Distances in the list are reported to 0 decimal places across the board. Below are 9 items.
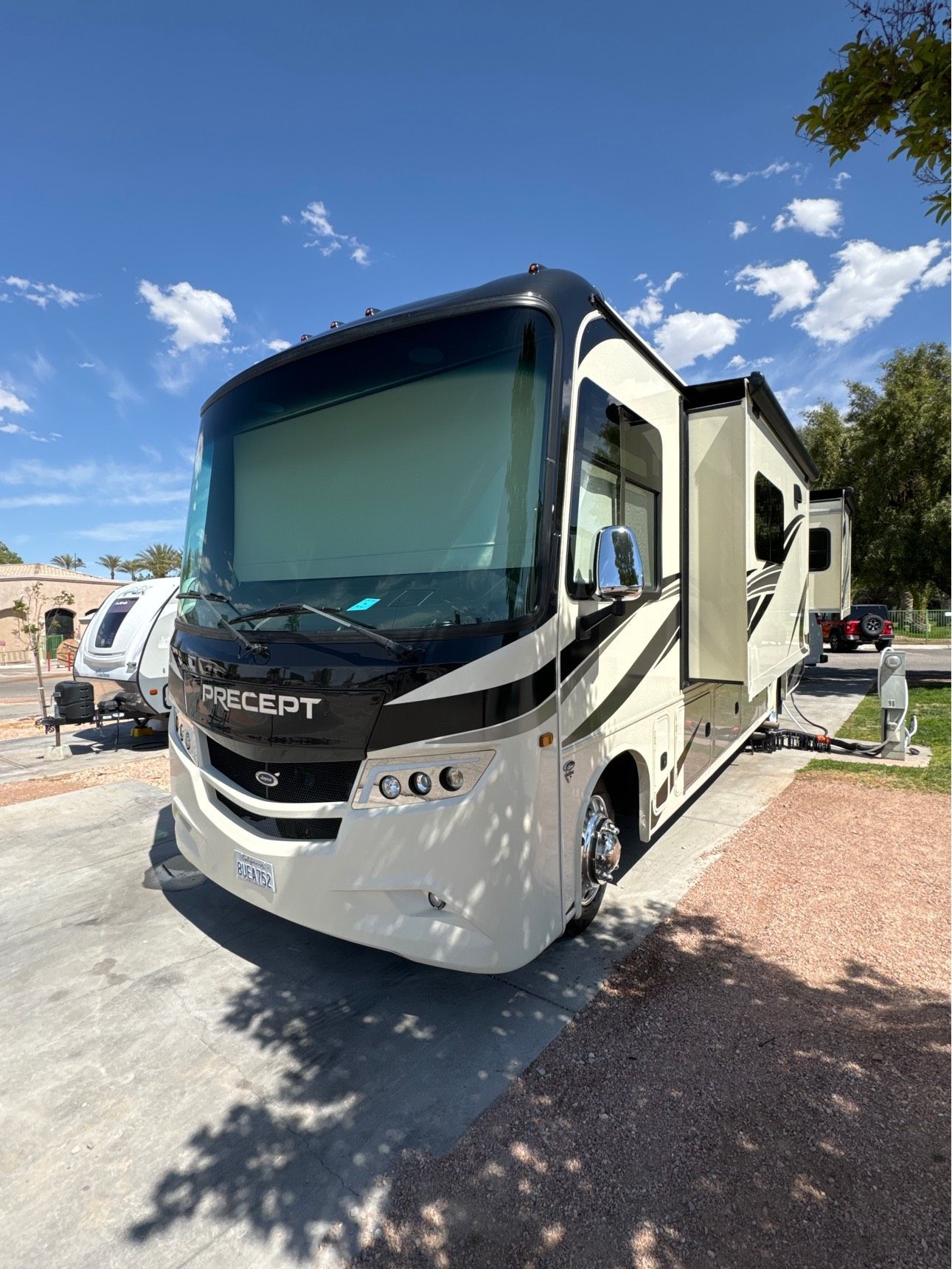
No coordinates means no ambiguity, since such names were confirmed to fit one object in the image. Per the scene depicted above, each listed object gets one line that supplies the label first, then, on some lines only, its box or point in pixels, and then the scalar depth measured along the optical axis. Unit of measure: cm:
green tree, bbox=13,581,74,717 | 1430
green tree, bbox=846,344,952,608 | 1312
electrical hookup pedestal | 737
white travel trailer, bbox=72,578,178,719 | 926
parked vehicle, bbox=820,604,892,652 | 1659
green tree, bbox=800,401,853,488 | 1616
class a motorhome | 259
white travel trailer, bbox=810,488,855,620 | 905
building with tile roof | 4028
